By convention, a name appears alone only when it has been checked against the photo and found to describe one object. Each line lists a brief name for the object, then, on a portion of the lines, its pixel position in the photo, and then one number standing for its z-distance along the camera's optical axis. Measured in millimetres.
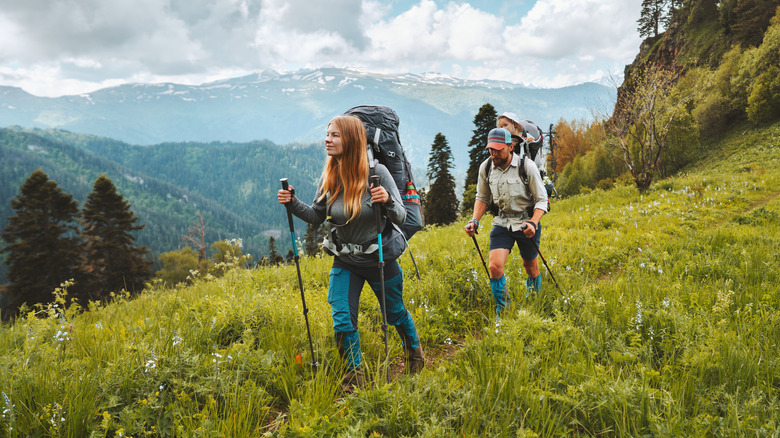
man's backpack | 5700
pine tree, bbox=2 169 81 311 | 35656
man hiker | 4871
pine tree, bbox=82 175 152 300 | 38719
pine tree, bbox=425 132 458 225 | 43938
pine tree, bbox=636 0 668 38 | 75750
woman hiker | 3549
